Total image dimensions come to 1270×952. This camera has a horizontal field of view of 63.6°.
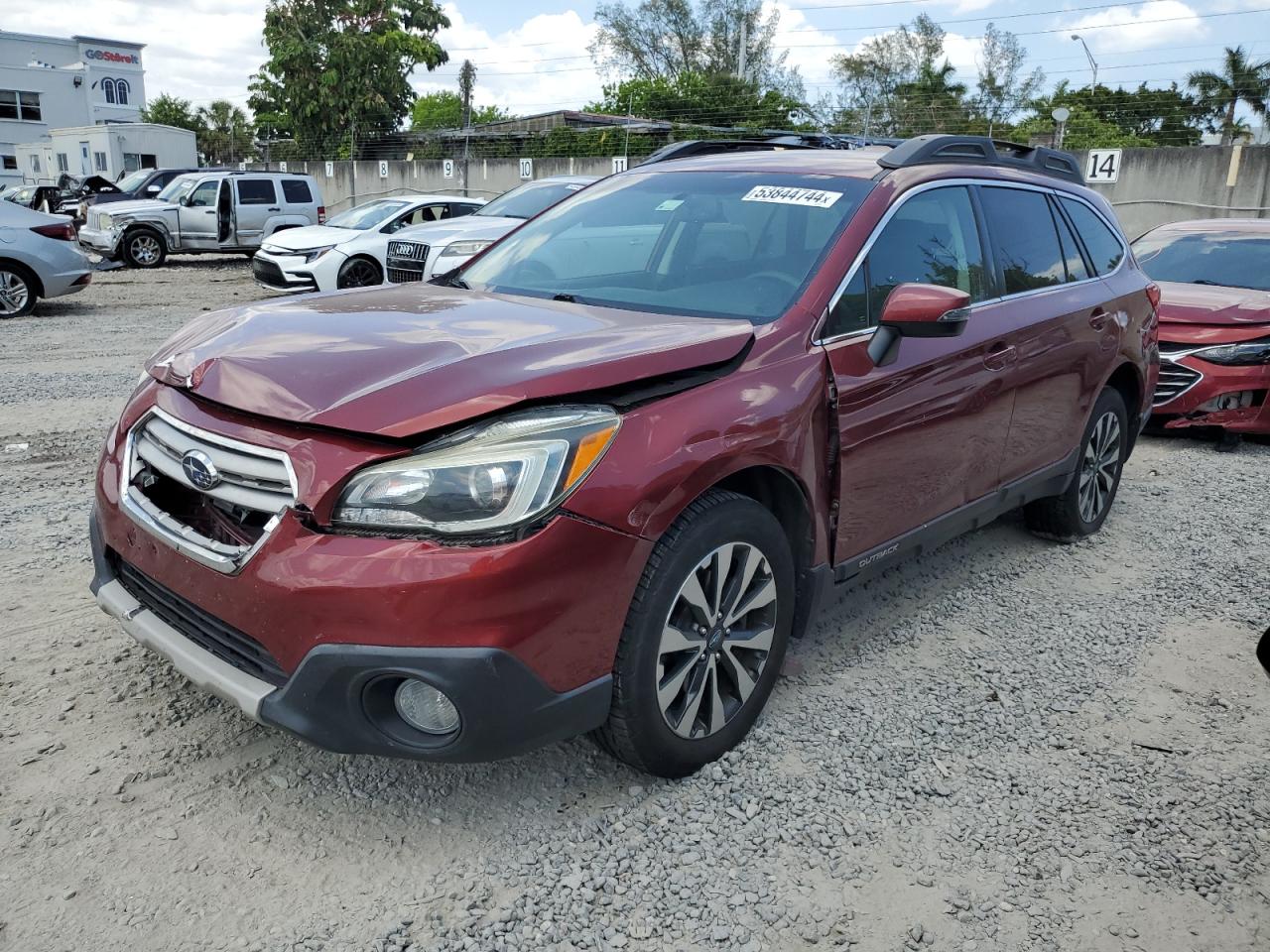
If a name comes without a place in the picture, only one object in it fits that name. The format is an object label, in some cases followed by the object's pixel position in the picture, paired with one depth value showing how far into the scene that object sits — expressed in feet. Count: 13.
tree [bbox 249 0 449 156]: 144.66
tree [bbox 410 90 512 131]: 233.35
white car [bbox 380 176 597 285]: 35.76
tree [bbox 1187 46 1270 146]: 134.41
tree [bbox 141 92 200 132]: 257.14
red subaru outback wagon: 7.79
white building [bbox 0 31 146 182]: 180.04
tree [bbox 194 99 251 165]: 224.94
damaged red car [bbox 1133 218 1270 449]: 23.39
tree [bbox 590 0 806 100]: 185.78
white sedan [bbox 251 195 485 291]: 44.24
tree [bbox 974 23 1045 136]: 164.25
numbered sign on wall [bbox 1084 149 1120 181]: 61.21
